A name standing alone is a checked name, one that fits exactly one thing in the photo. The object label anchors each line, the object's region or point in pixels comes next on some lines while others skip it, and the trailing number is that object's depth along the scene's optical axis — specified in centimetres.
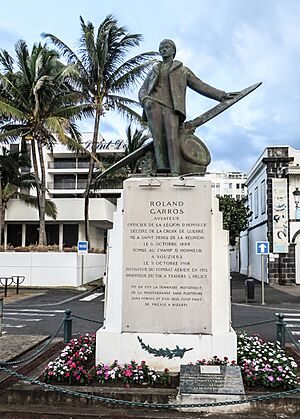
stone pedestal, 580
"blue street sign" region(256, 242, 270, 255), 1847
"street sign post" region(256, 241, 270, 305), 1847
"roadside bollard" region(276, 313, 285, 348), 763
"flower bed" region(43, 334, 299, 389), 529
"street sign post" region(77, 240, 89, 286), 2223
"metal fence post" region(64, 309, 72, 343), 794
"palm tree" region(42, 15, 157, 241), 2628
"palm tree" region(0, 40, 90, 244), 2442
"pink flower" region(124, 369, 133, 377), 532
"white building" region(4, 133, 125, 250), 3303
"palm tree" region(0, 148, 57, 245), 3027
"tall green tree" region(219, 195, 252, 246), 3731
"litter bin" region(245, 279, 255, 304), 1873
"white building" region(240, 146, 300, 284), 2847
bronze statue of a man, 649
